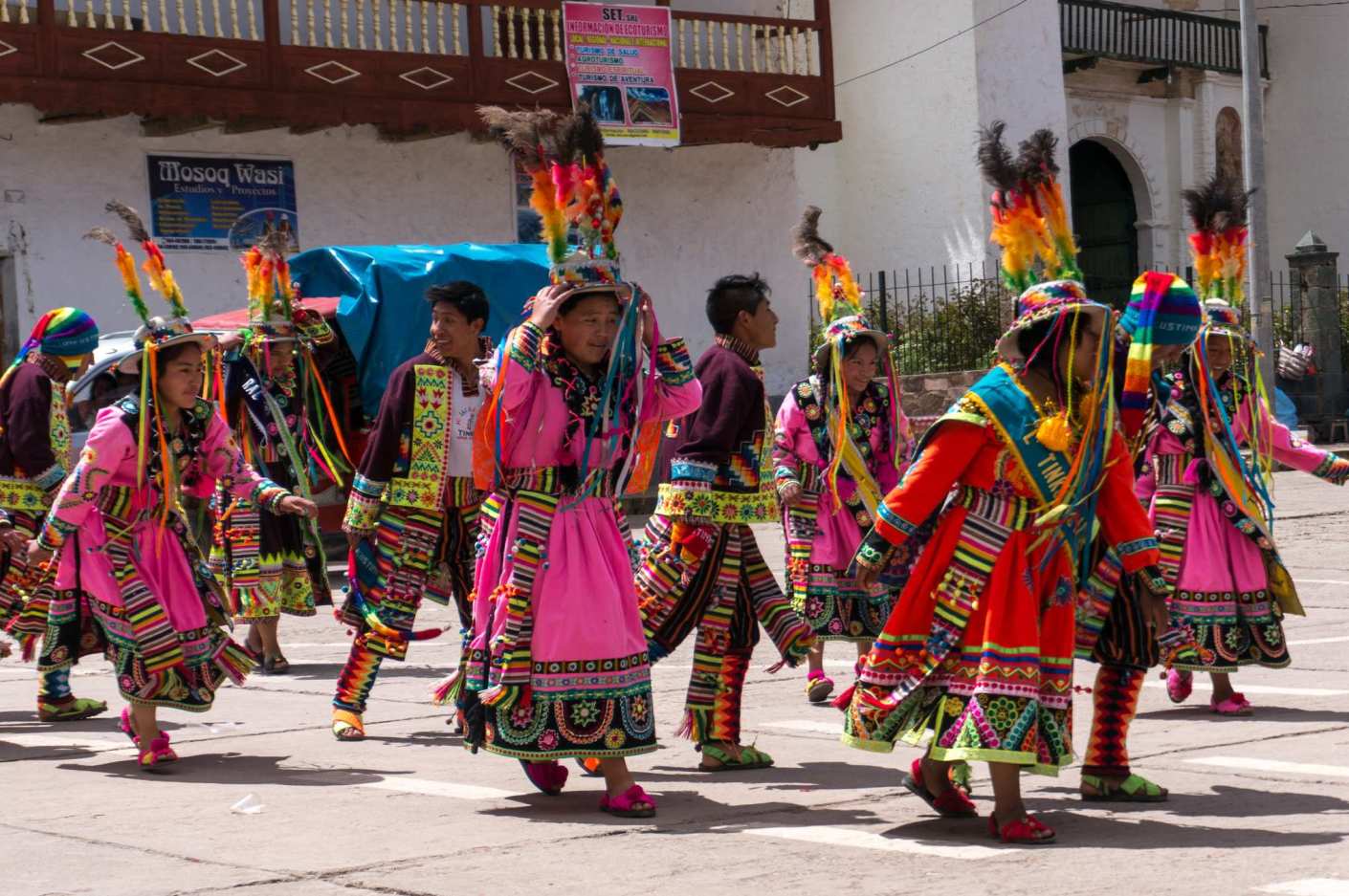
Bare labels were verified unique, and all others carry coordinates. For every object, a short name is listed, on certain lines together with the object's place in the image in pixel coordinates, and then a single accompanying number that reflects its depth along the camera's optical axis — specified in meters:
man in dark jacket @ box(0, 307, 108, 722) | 8.89
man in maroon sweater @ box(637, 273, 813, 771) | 7.29
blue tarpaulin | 15.88
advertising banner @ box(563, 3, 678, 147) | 23.25
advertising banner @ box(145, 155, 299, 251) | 21.38
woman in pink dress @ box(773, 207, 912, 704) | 8.82
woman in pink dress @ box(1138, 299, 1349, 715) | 8.26
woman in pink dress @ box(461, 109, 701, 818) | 6.22
